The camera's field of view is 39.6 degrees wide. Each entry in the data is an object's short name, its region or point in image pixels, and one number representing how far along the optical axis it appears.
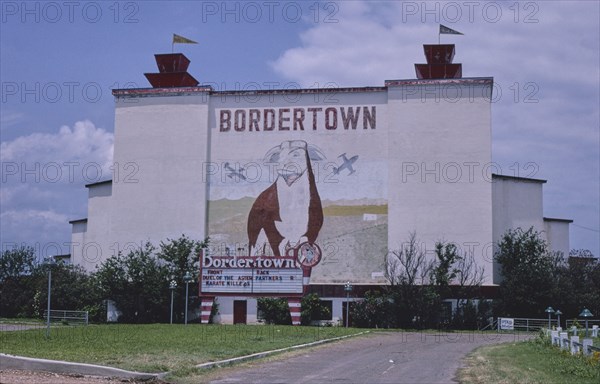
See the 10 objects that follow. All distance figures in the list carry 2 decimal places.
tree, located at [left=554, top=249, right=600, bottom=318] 54.66
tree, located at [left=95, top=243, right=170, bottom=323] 54.59
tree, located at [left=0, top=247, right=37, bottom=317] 62.50
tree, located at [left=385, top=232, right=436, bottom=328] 52.34
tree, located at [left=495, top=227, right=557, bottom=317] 54.19
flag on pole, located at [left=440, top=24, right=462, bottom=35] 58.78
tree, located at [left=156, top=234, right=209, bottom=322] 54.81
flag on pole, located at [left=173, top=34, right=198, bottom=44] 62.03
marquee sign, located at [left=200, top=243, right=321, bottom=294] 49.81
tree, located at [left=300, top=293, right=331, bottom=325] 53.62
